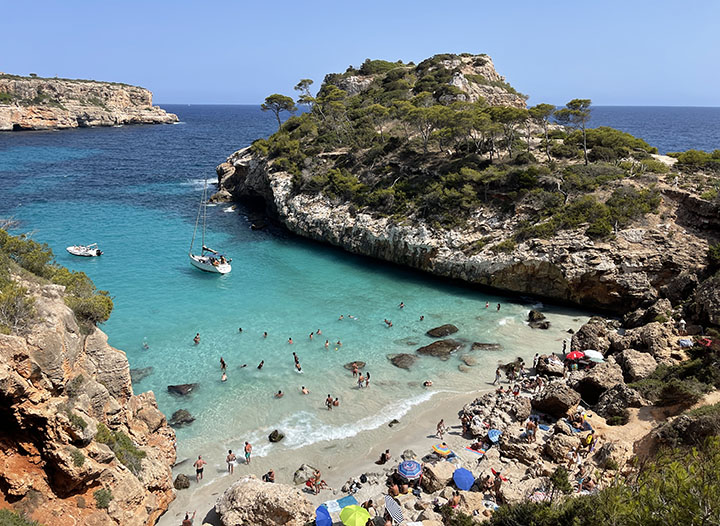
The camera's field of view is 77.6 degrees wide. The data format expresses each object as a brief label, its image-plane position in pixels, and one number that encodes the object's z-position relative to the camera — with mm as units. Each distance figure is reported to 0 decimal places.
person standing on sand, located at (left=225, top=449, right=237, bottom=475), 18703
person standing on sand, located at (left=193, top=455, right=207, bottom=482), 18250
